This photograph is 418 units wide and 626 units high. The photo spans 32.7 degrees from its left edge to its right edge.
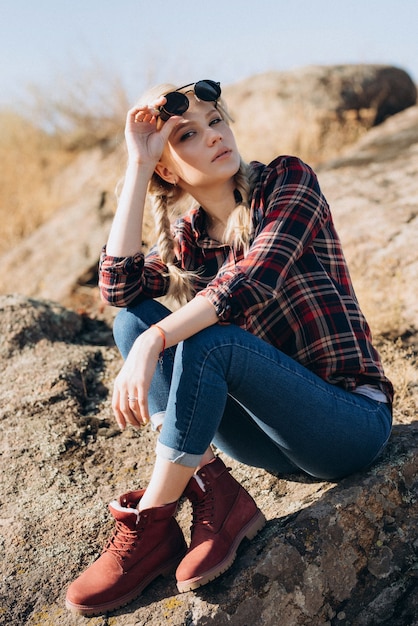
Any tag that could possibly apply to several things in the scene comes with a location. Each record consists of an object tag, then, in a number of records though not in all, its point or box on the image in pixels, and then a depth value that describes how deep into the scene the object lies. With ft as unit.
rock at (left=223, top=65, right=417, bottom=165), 23.20
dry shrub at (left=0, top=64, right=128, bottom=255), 28.96
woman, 6.54
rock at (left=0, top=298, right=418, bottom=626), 6.66
